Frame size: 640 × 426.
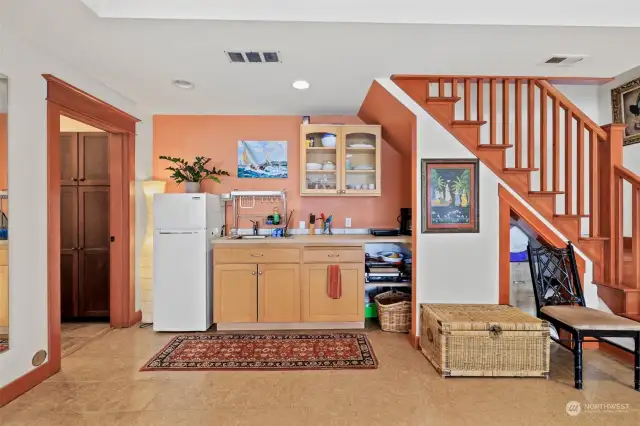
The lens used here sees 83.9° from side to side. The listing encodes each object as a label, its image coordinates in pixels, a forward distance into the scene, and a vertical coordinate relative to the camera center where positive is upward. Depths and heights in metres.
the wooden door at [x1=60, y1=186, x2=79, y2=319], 3.90 -0.40
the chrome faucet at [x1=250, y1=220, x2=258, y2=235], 4.11 -0.16
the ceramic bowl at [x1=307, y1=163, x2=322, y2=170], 3.97 +0.53
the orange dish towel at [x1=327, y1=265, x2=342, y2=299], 3.52 -0.68
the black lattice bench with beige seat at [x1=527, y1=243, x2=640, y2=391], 2.40 -0.74
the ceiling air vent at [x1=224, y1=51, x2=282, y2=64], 2.63 +1.19
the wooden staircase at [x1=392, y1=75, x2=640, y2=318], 2.99 +0.45
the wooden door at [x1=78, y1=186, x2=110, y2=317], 3.91 -0.40
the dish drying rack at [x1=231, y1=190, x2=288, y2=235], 4.22 +0.14
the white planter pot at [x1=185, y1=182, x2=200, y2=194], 3.80 +0.29
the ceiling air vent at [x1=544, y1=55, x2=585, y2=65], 2.70 +1.19
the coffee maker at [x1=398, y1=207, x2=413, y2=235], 3.82 -0.08
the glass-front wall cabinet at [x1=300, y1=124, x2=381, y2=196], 3.92 +0.61
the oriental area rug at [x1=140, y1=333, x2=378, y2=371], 2.82 -1.19
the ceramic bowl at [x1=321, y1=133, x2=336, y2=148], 3.94 +0.82
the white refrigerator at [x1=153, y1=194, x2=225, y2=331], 3.54 -0.49
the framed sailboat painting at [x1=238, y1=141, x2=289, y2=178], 4.24 +0.65
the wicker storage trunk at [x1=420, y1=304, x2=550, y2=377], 2.59 -0.98
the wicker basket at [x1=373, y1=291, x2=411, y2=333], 3.57 -1.04
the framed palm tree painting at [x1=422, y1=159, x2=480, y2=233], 3.13 +0.17
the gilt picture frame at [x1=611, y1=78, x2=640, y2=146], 3.67 +1.12
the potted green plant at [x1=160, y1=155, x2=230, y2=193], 3.83 +0.48
